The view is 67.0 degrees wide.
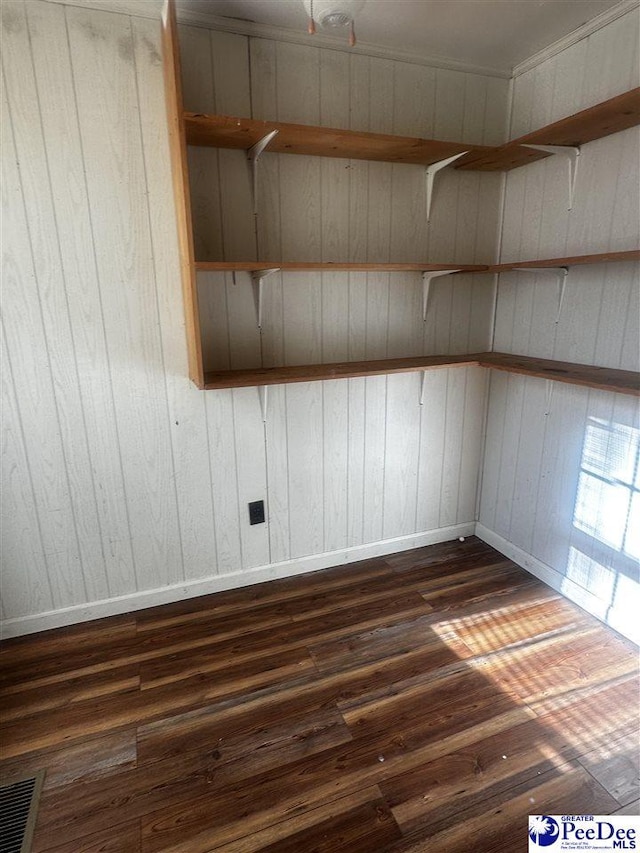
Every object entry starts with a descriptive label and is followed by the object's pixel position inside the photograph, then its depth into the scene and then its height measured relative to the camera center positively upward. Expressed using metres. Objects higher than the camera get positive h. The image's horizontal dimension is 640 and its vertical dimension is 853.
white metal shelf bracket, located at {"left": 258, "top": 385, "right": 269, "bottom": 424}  2.27 -0.45
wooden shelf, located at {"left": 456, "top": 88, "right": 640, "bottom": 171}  1.67 +0.62
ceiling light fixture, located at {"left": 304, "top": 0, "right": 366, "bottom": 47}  1.47 +0.86
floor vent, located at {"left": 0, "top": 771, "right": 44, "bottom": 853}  1.34 -1.46
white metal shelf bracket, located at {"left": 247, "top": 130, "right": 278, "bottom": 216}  1.83 +0.56
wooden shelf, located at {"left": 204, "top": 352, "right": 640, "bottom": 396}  1.85 -0.32
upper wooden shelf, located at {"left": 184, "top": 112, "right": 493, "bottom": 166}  1.72 +0.60
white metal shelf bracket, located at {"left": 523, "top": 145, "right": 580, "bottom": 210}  2.04 +0.58
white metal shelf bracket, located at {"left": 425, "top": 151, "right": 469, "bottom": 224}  2.16 +0.57
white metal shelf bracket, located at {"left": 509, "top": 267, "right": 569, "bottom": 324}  2.17 +0.07
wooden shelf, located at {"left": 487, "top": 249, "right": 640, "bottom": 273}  1.67 +0.12
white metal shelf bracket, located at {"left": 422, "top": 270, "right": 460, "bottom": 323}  2.38 +0.05
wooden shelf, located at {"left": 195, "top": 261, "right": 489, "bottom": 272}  1.75 +0.11
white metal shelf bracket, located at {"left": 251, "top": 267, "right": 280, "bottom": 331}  2.06 +0.06
